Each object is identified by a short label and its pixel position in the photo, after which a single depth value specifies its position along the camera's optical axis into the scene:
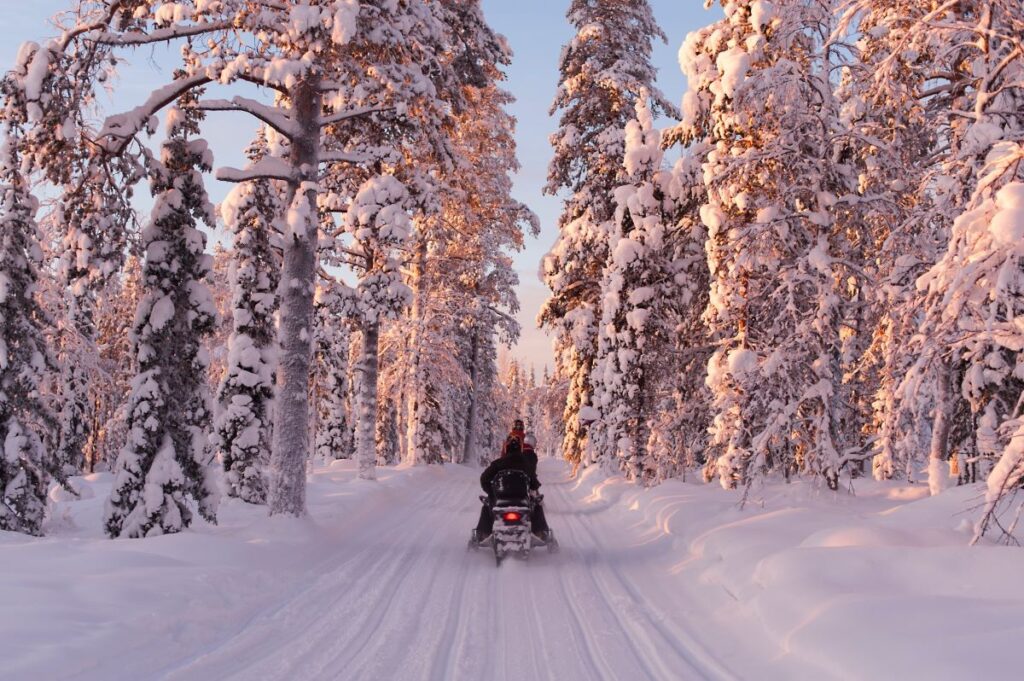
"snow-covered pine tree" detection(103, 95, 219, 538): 11.41
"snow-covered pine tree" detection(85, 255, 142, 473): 34.44
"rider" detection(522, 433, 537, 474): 14.93
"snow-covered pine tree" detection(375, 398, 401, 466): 48.25
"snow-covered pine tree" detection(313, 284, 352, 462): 44.59
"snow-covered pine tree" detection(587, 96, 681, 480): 20.30
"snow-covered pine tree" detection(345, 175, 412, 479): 21.30
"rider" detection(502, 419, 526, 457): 16.60
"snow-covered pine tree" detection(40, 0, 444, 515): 10.88
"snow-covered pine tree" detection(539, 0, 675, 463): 24.53
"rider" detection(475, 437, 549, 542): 11.48
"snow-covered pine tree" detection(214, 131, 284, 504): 17.98
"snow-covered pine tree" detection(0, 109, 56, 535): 12.45
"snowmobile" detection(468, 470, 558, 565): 10.62
